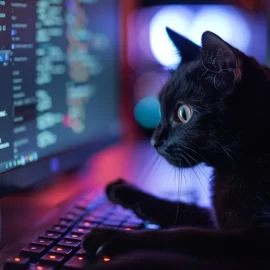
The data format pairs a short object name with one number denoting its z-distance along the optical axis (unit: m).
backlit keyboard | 0.56
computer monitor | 0.73
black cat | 0.56
